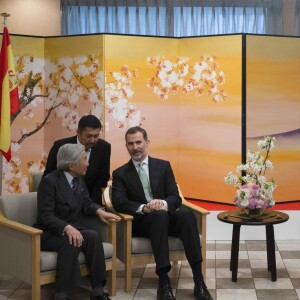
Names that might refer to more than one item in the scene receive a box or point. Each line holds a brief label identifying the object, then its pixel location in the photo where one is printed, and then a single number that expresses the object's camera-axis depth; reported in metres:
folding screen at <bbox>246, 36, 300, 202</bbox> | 6.59
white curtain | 8.77
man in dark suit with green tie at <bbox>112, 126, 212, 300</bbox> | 4.52
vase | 4.94
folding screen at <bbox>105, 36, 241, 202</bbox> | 6.61
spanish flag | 5.94
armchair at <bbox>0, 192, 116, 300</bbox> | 4.13
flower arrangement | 4.88
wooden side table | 4.86
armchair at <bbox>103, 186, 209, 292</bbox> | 4.62
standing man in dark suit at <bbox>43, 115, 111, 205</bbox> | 4.91
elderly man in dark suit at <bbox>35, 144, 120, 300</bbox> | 4.16
